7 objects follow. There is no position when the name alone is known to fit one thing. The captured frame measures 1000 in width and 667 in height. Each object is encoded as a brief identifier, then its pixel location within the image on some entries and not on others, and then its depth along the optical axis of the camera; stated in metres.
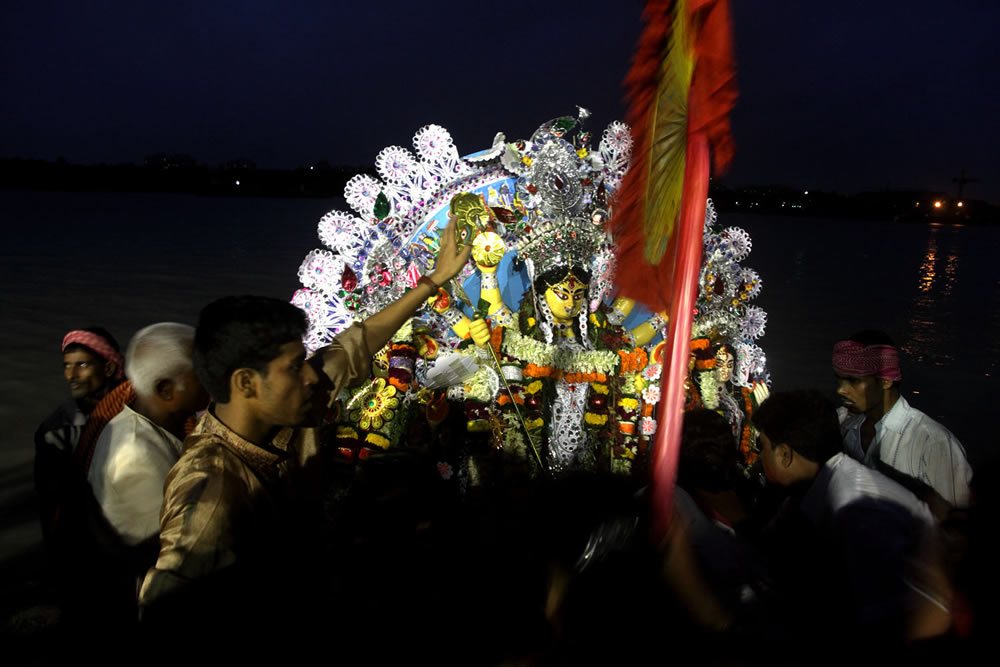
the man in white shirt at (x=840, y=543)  1.48
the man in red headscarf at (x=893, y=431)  2.94
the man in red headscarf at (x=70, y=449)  2.45
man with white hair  2.12
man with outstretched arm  1.42
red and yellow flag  1.39
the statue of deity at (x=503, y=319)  4.30
